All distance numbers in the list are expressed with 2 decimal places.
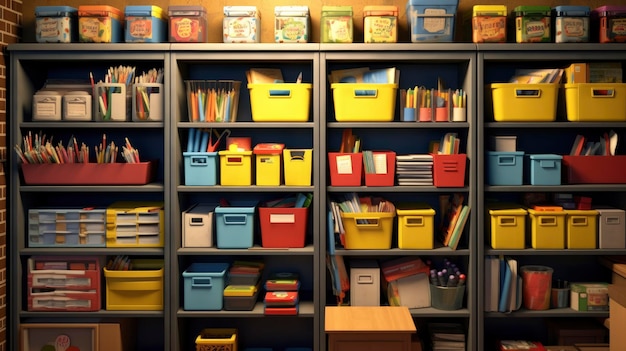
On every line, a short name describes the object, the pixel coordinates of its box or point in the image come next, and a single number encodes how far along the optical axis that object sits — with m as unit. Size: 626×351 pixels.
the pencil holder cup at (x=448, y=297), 3.70
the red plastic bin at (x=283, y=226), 3.73
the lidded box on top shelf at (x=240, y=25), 3.67
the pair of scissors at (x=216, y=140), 3.77
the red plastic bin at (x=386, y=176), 3.71
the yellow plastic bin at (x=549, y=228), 3.68
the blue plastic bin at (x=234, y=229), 3.73
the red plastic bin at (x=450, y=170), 3.66
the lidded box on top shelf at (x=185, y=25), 3.67
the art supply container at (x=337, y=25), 3.67
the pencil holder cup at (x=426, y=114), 3.70
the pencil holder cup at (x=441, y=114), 3.70
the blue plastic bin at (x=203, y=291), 3.70
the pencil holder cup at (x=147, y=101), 3.69
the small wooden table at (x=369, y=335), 2.85
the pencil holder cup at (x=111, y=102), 3.70
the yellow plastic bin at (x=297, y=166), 3.71
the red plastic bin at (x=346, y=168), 3.71
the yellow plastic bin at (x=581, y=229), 3.70
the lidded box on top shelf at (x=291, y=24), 3.66
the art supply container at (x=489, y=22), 3.63
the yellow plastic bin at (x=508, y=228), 3.69
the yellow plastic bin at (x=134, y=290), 3.72
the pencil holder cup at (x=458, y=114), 3.69
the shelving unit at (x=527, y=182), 3.63
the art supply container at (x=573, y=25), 3.62
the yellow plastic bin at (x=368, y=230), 3.70
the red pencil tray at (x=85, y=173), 3.70
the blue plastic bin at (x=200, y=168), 3.71
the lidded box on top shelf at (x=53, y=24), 3.66
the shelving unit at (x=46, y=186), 3.66
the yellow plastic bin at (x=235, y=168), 3.72
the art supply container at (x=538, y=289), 3.72
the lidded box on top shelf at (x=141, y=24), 3.66
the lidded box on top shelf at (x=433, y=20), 3.63
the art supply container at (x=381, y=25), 3.67
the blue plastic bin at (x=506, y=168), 3.70
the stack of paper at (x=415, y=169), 3.72
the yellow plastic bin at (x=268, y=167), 3.73
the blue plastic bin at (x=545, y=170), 3.69
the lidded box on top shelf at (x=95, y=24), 3.67
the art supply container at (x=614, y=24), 3.63
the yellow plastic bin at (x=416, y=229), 3.72
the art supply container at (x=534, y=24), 3.64
